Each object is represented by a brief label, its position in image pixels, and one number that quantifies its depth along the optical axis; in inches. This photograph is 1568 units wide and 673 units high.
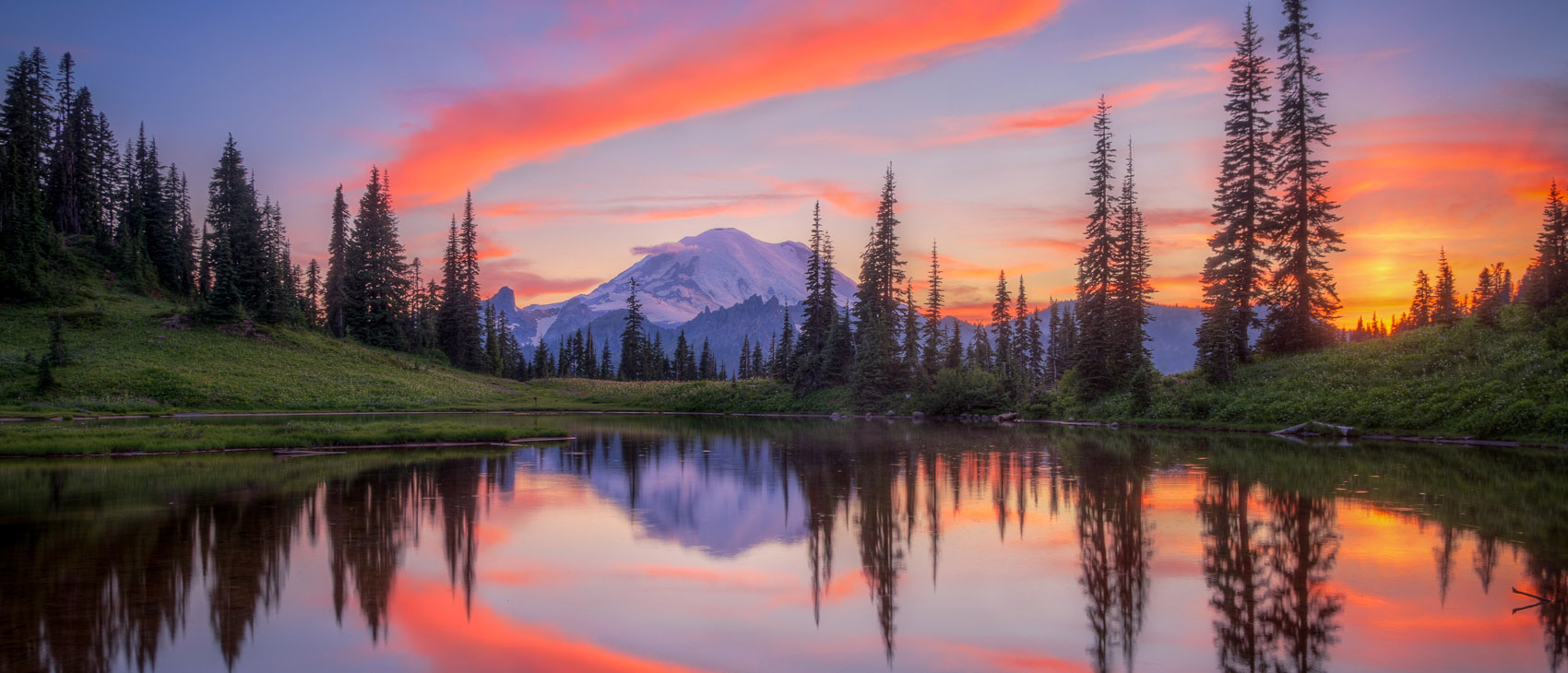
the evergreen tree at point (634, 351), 4770.9
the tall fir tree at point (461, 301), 3651.6
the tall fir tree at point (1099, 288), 2113.7
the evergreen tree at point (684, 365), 5482.3
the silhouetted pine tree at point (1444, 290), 2069.4
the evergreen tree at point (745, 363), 6111.2
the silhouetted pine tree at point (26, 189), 2399.1
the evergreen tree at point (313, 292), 3380.9
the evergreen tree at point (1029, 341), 3961.6
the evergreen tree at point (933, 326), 2896.2
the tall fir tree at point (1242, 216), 1781.5
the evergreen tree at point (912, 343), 2674.7
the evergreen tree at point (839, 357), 2922.5
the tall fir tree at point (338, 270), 3481.8
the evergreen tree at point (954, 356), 2915.8
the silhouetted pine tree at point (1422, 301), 2923.2
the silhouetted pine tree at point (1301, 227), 1702.8
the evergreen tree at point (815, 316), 2950.3
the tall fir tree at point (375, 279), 3326.8
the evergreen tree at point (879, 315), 2657.5
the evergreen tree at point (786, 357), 3176.7
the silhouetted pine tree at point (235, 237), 2536.9
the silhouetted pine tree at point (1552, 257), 1357.0
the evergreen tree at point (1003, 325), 3779.5
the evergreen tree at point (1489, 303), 1454.2
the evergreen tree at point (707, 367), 5946.4
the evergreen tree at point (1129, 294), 2049.7
